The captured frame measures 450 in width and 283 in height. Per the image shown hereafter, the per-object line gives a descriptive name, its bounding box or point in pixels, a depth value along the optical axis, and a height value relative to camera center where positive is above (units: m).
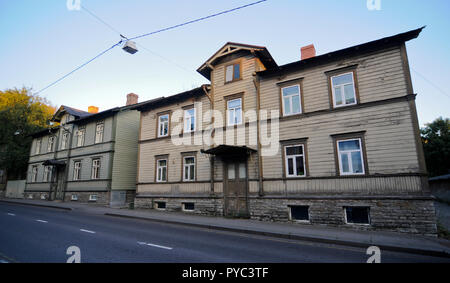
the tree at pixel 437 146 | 35.94 +6.41
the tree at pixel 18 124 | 31.00 +8.85
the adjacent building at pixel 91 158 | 21.91 +3.15
